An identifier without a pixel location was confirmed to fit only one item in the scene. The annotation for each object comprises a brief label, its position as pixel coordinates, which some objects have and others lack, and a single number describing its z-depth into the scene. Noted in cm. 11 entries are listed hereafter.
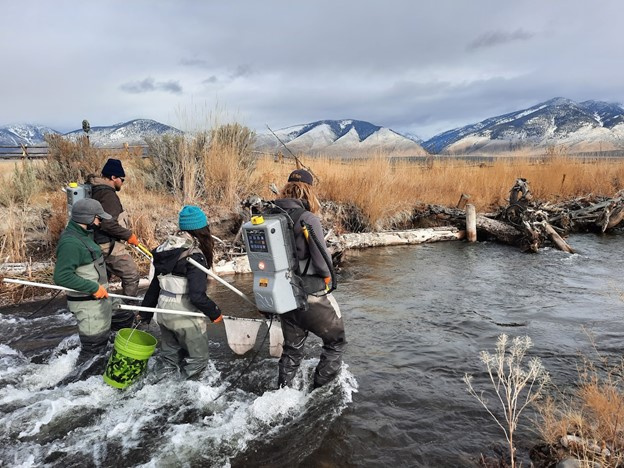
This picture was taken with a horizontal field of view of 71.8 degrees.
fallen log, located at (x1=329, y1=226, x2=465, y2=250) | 1141
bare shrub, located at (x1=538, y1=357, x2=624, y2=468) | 266
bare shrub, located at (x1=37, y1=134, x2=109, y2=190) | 1152
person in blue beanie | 405
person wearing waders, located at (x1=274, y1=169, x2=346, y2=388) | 382
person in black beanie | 570
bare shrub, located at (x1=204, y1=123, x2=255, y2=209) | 1048
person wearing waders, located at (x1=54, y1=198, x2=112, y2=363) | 423
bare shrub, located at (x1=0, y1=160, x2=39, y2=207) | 1052
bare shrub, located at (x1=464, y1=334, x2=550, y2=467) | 366
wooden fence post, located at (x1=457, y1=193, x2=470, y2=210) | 1350
